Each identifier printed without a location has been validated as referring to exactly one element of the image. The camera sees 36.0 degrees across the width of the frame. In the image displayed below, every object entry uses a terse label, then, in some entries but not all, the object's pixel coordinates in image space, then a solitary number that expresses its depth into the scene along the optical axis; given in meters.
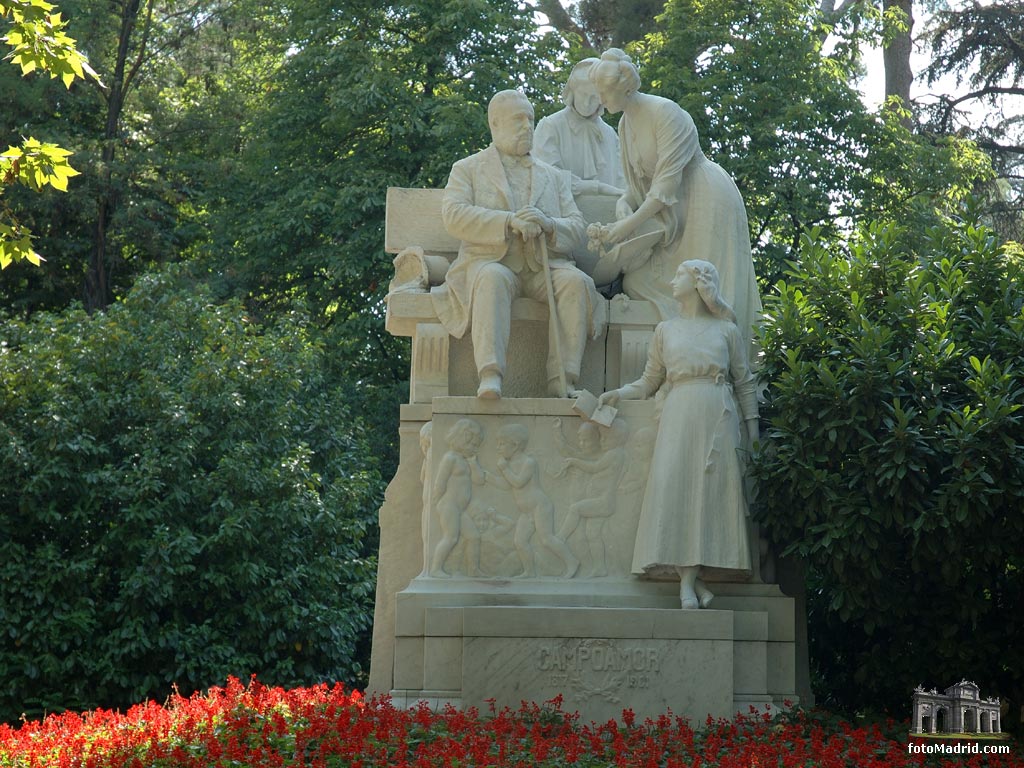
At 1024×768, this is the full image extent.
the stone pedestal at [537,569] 9.26
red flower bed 7.86
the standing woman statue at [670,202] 10.52
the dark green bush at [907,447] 9.15
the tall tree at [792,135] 18.88
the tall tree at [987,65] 24.33
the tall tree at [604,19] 24.69
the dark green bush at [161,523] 14.39
